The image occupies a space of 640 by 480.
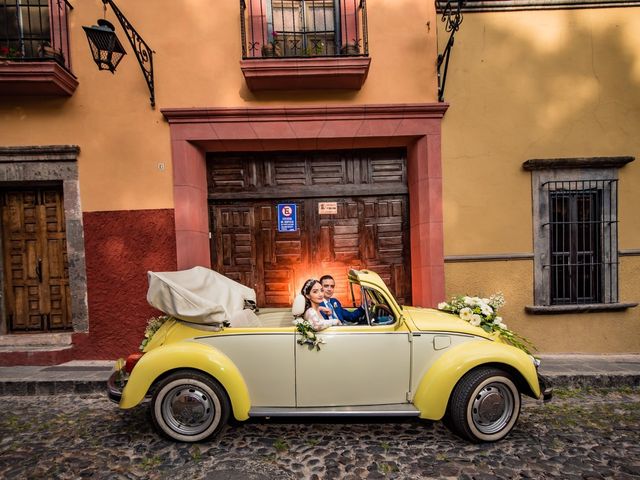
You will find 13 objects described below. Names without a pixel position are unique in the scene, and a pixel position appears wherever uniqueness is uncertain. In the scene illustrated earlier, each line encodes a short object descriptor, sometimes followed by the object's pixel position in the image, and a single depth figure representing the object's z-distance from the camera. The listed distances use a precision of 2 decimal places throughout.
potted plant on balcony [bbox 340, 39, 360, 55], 5.31
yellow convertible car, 3.18
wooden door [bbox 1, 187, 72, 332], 5.54
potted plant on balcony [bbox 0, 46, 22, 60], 5.20
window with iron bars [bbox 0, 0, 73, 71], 5.19
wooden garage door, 5.91
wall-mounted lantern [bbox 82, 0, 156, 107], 4.31
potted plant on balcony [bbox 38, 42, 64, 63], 5.11
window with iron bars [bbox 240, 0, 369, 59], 5.35
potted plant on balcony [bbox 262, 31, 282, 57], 5.32
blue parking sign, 5.89
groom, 3.91
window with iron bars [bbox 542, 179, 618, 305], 5.47
